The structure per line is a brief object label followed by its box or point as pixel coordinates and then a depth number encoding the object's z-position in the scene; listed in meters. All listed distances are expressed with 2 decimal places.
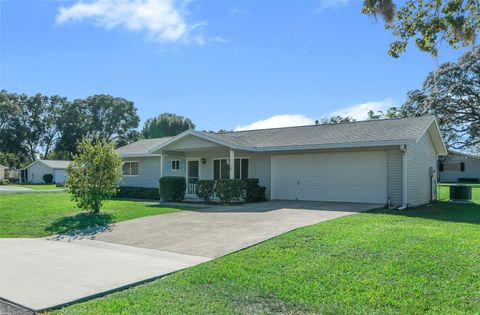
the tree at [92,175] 14.64
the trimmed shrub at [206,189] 18.92
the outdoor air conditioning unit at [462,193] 19.20
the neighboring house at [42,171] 54.19
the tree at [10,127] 65.19
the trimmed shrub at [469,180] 47.00
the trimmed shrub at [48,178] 54.33
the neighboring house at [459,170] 48.48
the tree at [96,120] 68.69
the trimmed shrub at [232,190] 18.03
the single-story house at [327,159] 16.20
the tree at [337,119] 58.85
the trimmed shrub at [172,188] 20.17
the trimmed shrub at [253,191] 18.29
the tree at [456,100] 32.81
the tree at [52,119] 69.62
